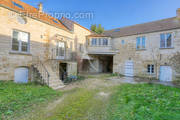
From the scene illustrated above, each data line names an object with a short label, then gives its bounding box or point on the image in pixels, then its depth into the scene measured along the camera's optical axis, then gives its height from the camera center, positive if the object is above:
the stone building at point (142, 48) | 9.74 +1.66
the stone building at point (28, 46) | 6.33 +1.25
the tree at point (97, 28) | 28.56 +10.37
